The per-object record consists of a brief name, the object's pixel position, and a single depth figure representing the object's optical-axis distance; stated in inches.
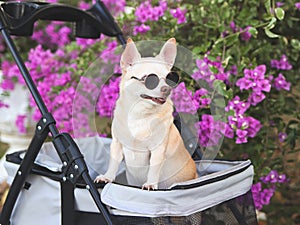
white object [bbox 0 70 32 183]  112.0
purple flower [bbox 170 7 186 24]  80.4
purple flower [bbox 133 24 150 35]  82.1
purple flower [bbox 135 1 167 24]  81.8
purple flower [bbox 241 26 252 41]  80.2
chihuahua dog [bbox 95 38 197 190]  55.8
